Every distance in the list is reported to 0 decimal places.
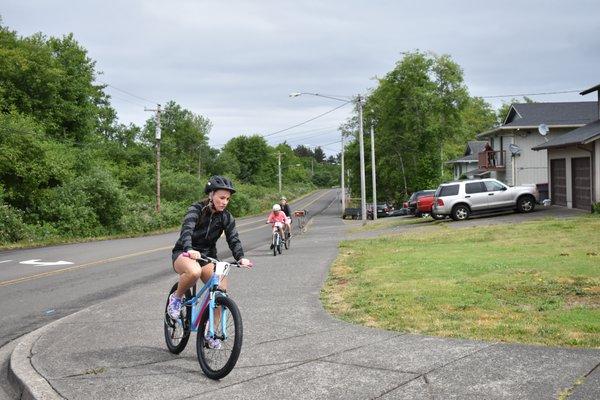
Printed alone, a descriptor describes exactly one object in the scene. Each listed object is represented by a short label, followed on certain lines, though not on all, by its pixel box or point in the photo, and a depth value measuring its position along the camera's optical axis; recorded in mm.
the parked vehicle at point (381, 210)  56578
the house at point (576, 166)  27359
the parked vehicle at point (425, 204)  36634
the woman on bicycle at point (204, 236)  6094
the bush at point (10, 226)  30297
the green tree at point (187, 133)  109562
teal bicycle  5570
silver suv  29531
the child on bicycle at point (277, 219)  20000
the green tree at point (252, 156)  133400
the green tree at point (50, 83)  49906
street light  41375
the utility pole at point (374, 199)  43719
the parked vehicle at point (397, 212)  52306
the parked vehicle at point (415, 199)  40328
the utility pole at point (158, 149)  47125
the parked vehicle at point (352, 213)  56534
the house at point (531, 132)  43844
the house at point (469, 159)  75188
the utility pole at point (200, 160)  108500
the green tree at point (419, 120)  65562
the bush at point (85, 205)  36250
